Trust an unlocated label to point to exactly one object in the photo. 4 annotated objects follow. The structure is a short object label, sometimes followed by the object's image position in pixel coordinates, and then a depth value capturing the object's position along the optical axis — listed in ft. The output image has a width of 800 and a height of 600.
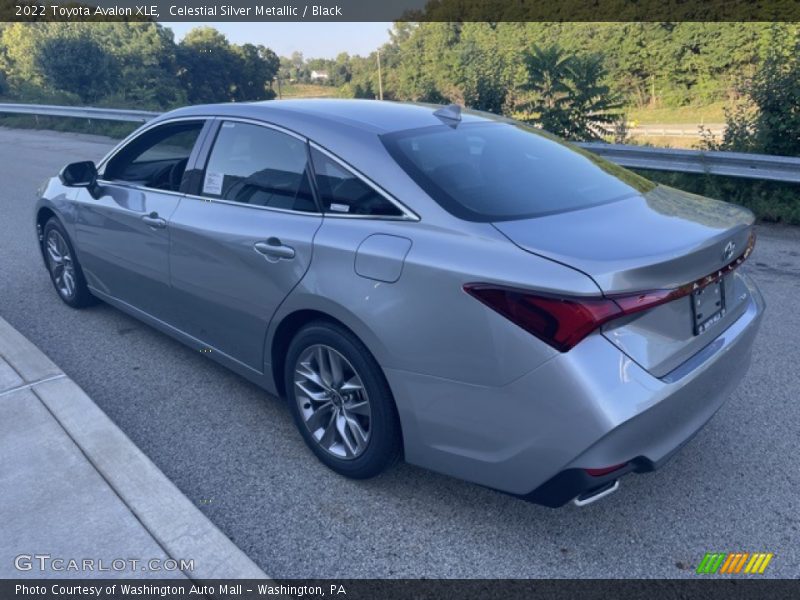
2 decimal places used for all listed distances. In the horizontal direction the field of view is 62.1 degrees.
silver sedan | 7.37
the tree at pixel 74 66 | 92.52
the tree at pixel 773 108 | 25.36
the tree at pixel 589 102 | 32.40
